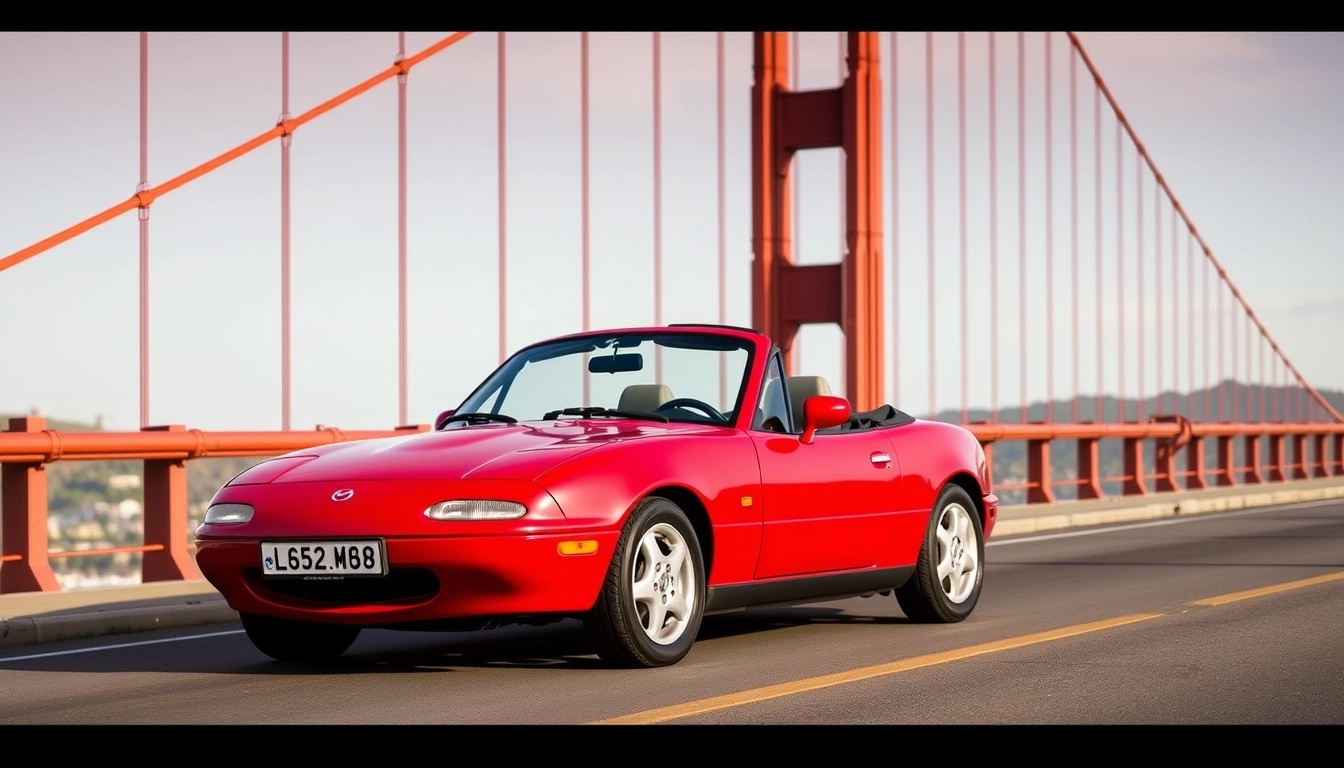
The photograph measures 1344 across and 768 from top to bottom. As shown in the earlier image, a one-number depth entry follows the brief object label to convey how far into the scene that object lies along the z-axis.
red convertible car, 6.35
